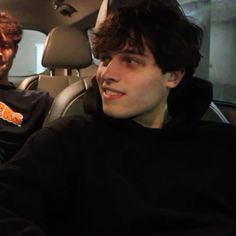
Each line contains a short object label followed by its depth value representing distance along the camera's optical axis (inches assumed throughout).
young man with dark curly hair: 46.6
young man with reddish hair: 69.3
